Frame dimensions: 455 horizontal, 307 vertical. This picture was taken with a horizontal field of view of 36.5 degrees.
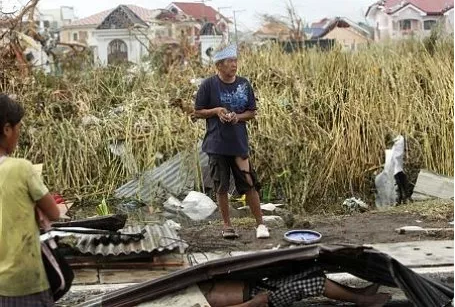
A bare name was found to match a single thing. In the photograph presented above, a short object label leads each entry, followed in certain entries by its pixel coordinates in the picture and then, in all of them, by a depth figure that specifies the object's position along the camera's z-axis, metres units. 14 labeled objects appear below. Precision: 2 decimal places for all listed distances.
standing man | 6.39
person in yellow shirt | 3.30
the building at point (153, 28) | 15.51
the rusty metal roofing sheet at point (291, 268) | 4.42
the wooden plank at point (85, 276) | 5.41
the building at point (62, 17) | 46.34
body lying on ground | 4.69
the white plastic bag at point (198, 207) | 7.91
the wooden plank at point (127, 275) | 5.43
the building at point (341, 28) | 29.42
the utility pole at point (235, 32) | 14.42
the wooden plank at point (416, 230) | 6.77
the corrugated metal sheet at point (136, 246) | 5.63
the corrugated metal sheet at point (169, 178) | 8.66
